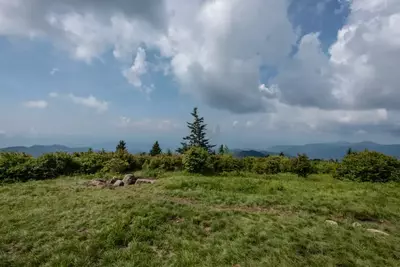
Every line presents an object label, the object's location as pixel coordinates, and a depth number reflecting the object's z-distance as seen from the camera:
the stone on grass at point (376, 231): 9.00
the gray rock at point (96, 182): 16.19
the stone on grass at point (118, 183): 16.23
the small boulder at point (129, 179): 16.76
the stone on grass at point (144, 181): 16.74
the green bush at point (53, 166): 19.36
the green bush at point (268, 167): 23.12
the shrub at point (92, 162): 21.48
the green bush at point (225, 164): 22.76
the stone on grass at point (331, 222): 9.44
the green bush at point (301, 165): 22.44
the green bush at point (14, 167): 18.12
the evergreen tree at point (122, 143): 51.09
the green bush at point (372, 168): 20.03
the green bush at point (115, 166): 20.97
